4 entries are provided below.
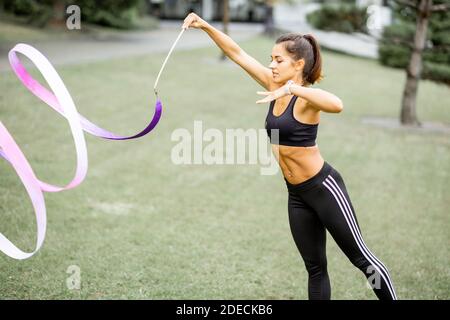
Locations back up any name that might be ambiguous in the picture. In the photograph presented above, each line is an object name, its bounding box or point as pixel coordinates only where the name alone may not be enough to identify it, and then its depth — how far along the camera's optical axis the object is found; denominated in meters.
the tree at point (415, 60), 12.03
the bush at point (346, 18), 13.40
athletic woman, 3.62
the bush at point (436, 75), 12.59
